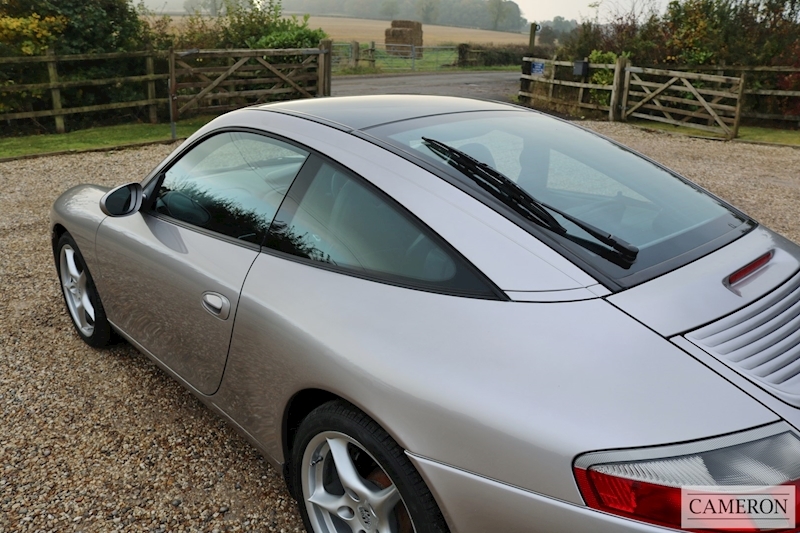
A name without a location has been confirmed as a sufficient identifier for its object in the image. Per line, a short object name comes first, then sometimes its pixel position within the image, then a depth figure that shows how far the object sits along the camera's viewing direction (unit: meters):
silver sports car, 1.46
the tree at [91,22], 12.52
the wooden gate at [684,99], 13.68
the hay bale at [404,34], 41.31
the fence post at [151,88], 13.21
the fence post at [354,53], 29.80
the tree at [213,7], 15.37
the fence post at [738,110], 12.85
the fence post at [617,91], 15.42
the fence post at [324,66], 14.63
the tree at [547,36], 48.18
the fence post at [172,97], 11.52
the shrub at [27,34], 11.96
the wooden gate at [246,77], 12.78
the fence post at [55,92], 11.84
